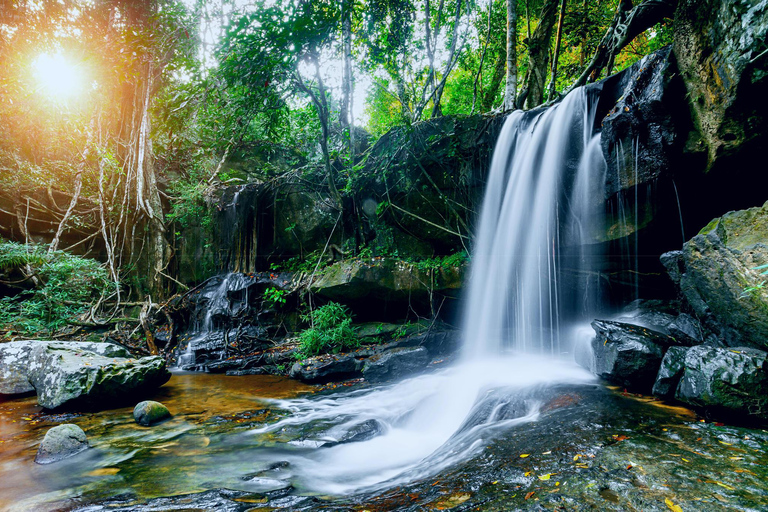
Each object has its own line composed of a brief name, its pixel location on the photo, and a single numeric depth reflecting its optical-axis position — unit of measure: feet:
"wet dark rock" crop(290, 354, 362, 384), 20.98
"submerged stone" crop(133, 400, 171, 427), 13.80
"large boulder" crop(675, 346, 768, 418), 9.41
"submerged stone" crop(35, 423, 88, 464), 10.62
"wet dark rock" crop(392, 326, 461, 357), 23.32
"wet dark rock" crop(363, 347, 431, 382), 20.85
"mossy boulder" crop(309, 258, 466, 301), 24.41
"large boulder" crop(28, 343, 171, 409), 14.75
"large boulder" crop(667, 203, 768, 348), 11.15
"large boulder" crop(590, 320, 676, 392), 12.71
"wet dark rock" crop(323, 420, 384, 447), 12.91
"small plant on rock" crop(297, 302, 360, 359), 23.27
